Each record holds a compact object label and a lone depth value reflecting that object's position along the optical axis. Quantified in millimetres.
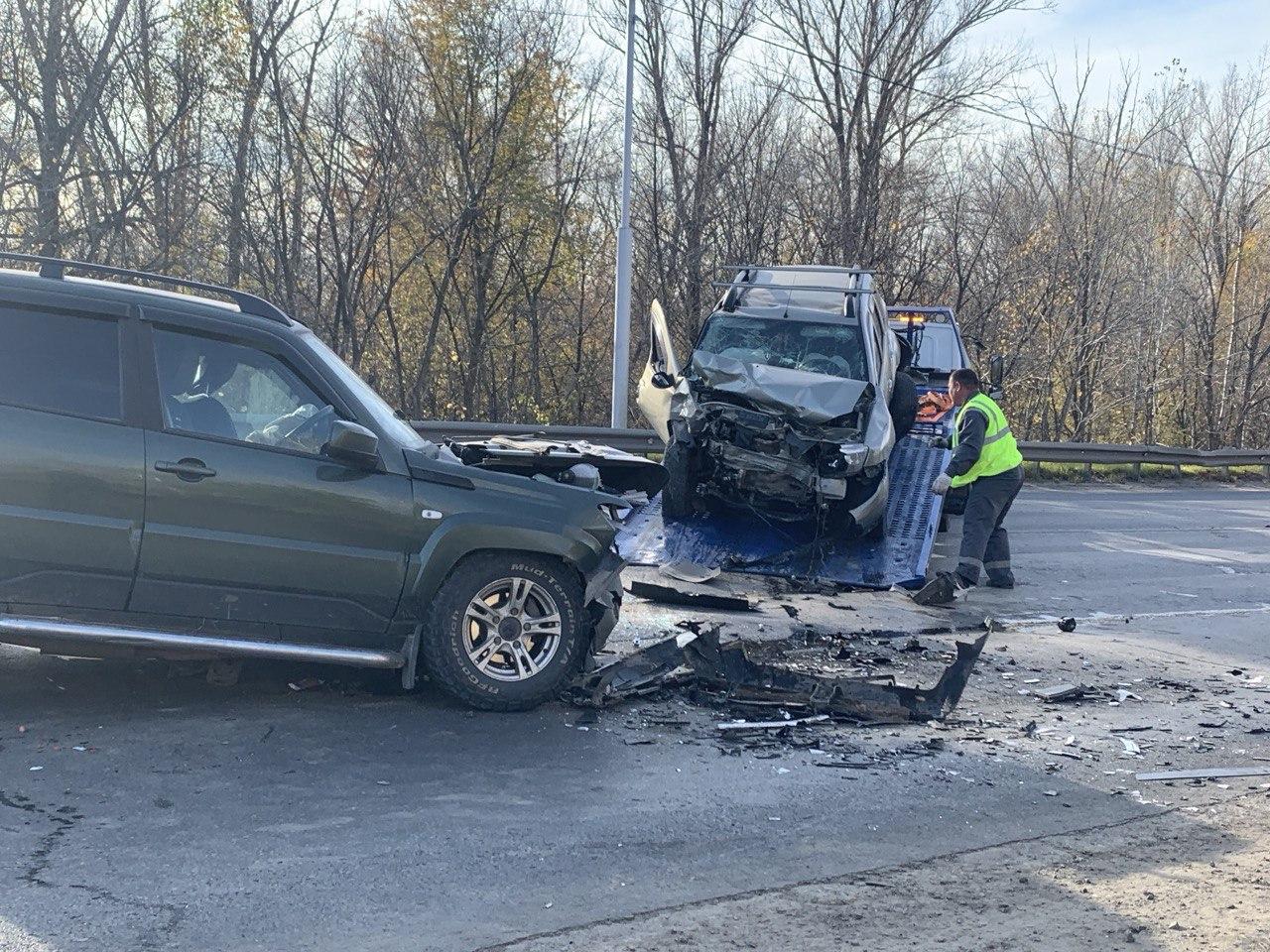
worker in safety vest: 10359
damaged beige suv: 9938
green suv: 5316
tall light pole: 19906
